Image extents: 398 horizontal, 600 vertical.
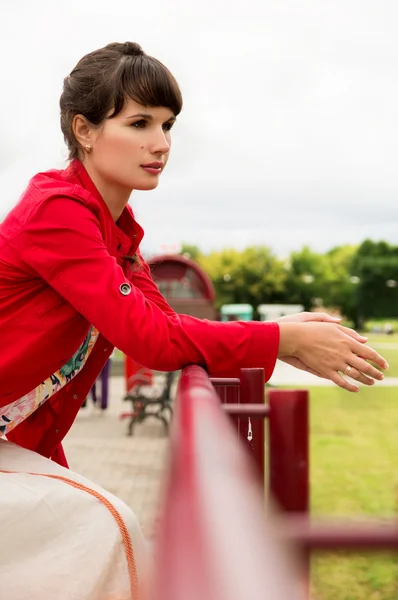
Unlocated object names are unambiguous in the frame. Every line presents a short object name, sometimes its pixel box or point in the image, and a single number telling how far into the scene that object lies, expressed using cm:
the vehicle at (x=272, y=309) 7026
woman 190
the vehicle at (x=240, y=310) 5991
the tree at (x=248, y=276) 9481
